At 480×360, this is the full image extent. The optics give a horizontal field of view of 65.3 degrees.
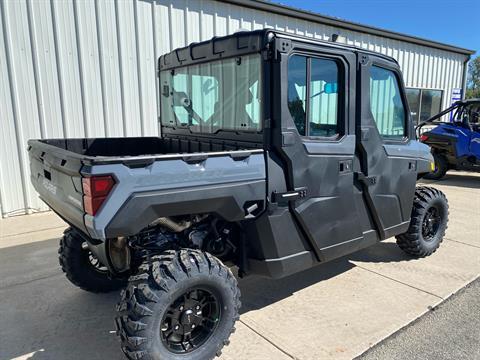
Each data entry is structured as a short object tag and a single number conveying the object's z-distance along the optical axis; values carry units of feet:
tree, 206.18
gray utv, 7.29
